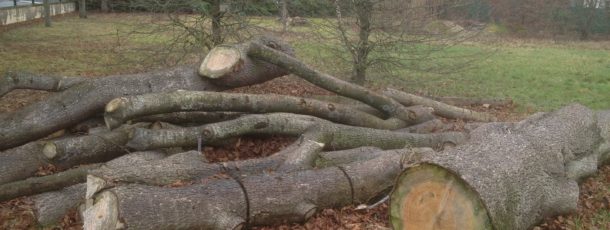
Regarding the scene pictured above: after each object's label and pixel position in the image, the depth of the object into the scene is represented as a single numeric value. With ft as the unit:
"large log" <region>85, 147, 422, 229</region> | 14.61
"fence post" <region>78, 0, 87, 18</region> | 112.31
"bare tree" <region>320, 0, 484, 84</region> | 39.11
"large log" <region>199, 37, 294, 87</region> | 25.67
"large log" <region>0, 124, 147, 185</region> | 20.40
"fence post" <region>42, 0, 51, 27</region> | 88.13
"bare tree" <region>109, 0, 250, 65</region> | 40.75
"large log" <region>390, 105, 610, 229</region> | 14.58
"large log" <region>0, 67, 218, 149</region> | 22.34
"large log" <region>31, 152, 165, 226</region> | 17.72
